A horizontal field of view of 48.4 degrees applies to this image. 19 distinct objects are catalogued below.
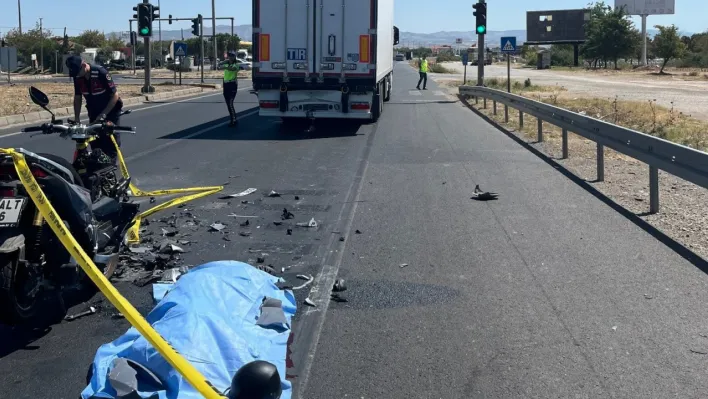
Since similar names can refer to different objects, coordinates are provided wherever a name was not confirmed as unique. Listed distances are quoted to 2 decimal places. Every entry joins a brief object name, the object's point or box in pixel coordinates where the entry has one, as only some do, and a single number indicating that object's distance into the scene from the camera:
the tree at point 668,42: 75.04
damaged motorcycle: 4.87
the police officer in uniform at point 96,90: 9.02
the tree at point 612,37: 86.12
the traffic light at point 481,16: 30.70
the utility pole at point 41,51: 68.17
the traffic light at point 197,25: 44.44
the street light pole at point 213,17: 55.12
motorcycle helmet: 3.68
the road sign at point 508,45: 29.72
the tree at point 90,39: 91.38
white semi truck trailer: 18.27
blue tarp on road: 4.33
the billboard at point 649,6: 90.69
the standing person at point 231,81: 19.52
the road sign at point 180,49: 40.16
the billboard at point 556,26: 110.57
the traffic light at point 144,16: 32.00
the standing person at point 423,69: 42.41
